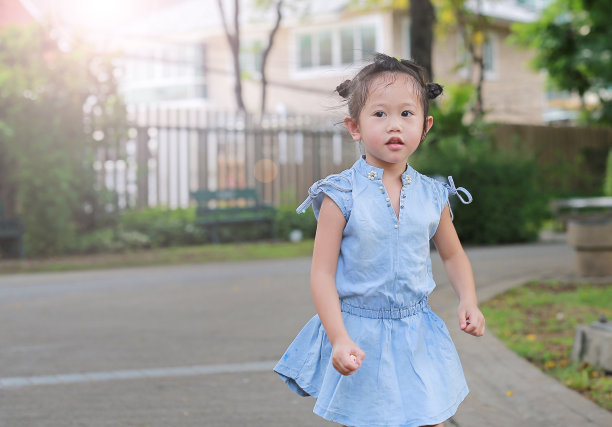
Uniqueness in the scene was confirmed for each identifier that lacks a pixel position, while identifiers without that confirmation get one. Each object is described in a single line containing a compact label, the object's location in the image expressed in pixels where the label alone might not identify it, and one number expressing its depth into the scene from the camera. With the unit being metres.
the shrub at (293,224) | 14.47
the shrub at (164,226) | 12.92
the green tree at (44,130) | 11.48
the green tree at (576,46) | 20.22
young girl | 2.43
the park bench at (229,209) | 13.61
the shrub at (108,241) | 11.91
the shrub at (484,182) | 12.77
